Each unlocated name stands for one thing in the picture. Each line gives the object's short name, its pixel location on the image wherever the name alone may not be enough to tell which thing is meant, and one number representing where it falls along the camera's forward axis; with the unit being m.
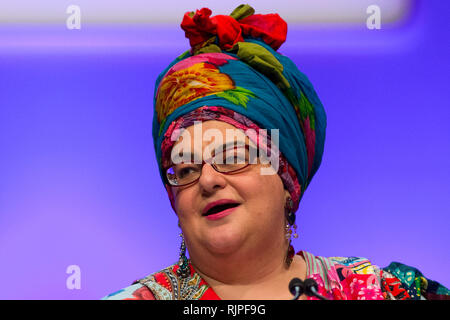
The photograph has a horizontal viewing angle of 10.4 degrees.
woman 2.99
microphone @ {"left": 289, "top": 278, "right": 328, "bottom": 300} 2.93
